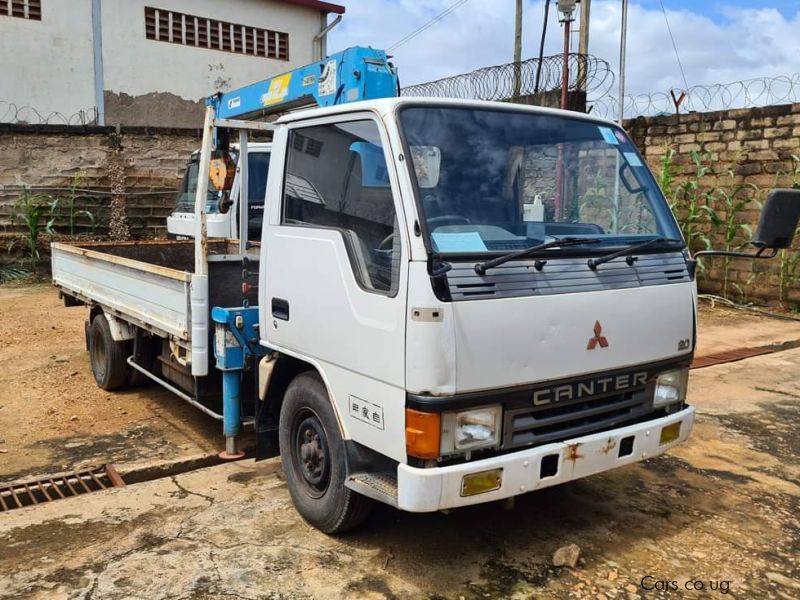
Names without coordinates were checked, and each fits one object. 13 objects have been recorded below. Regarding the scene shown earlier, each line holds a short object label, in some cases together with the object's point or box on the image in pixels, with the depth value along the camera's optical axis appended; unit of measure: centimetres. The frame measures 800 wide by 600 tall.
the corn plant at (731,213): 1047
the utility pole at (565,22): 1019
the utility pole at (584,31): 1145
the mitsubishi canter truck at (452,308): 286
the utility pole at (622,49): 1080
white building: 1529
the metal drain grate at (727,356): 735
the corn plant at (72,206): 1287
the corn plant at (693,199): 1093
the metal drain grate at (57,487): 409
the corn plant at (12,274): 1229
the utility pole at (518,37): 1520
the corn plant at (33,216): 1239
